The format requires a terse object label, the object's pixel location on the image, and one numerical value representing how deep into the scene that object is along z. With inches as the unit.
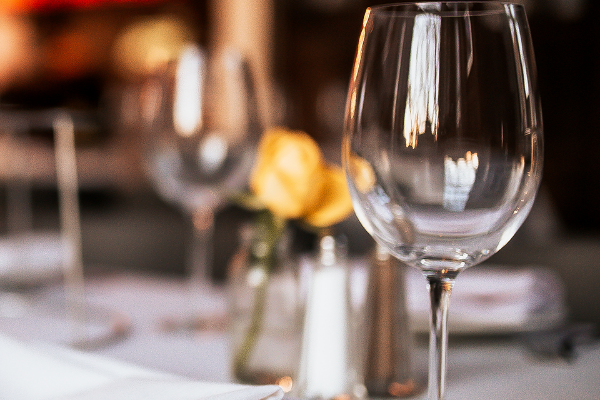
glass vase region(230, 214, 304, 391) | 38.9
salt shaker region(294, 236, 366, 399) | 37.7
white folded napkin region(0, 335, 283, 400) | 32.7
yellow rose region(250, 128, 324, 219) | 38.0
